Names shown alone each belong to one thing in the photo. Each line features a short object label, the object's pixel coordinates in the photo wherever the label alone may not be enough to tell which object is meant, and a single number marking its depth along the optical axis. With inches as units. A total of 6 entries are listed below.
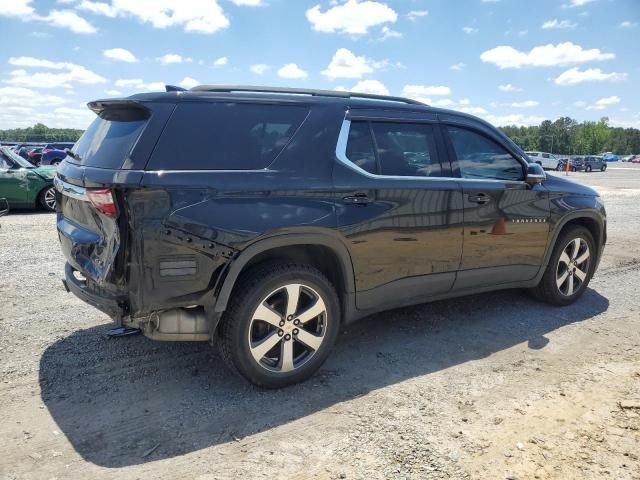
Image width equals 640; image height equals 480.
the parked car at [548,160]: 1786.4
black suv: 112.3
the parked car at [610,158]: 3533.5
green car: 418.9
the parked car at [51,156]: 870.4
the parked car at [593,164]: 1771.7
